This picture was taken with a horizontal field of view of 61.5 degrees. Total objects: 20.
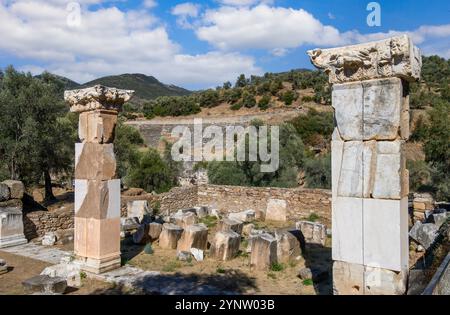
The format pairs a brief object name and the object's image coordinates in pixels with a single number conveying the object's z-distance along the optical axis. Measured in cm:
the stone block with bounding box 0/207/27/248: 945
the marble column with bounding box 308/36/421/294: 414
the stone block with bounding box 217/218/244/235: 1066
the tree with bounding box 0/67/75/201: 1405
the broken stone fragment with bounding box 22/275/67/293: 625
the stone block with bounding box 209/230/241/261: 841
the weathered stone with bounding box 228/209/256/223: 1361
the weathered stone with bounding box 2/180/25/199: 1029
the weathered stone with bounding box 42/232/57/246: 972
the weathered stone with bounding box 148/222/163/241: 1002
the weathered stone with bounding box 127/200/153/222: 1371
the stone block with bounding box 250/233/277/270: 776
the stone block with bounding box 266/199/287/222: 1409
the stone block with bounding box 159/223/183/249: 944
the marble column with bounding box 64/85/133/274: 738
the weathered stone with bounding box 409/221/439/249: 790
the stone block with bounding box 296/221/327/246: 1013
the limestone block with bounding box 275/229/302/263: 820
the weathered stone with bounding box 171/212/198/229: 1134
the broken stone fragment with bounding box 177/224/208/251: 901
